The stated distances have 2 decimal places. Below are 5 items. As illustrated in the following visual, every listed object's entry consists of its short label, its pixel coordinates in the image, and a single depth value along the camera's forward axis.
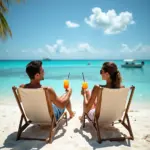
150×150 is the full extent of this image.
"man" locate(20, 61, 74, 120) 2.77
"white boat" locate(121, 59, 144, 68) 33.69
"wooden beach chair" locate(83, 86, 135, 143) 2.73
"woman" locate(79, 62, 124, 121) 2.83
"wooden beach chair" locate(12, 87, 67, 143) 2.71
